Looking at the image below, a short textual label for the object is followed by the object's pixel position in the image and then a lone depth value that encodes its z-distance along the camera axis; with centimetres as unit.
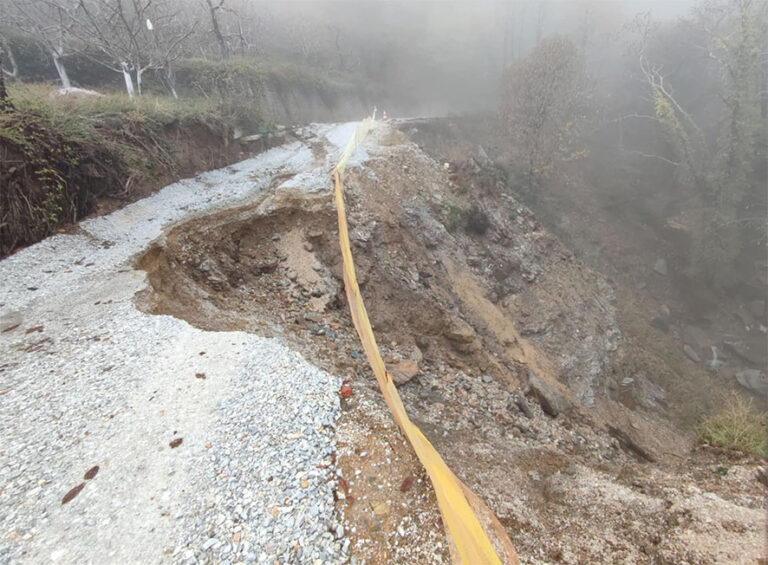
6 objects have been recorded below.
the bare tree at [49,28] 1358
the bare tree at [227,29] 1553
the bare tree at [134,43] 1191
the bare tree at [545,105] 1589
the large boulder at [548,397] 750
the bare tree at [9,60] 1377
